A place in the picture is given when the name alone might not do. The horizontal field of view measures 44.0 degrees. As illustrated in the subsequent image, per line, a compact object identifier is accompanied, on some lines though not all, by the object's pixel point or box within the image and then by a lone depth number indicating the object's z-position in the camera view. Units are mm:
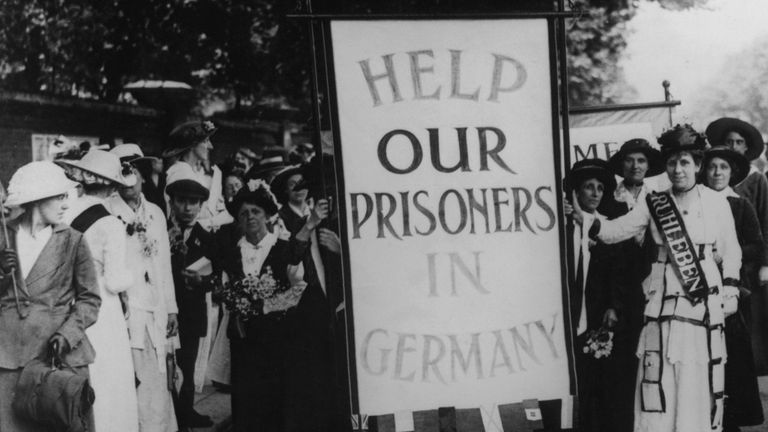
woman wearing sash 5805
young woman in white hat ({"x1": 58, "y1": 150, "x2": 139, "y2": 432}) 5234
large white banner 4406
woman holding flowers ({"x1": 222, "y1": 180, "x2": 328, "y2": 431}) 6105
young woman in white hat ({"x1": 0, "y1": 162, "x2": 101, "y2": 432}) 4734
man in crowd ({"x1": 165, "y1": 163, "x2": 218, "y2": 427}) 7059
